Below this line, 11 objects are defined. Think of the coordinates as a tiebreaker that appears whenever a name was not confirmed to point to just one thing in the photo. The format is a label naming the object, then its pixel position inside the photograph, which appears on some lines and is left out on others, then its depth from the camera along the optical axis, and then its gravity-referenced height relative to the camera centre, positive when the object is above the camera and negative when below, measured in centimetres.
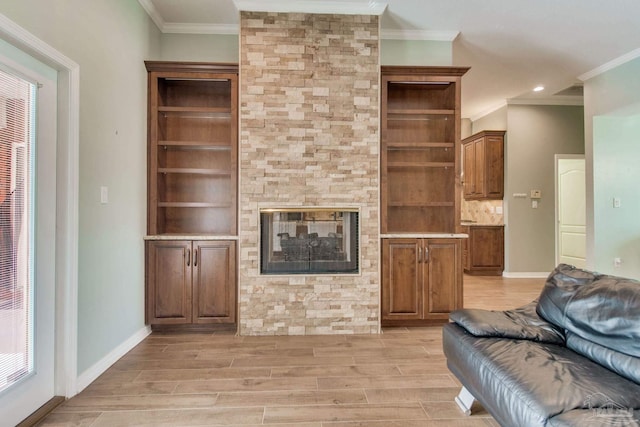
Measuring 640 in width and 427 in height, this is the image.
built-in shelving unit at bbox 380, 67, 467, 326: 322 +23
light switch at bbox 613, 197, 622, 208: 443 +19
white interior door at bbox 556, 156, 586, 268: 591 +10
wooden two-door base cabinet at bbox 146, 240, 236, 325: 306 -65
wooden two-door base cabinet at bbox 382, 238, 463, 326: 321 -64
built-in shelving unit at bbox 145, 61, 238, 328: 307 -2
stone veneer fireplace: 307 +63
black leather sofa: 117 -66
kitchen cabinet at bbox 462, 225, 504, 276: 585 -63
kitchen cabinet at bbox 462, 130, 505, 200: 589 +93
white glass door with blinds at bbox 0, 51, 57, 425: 170 -15
